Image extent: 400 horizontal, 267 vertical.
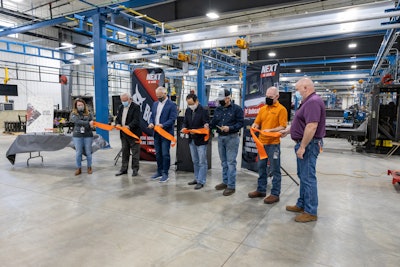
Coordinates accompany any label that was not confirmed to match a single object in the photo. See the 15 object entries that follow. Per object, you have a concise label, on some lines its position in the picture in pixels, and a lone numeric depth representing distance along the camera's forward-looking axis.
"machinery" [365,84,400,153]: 7.63
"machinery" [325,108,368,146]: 8.12
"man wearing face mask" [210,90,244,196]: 3.96
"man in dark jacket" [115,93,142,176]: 5.03
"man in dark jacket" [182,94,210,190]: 4.19
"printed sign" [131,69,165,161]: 5.84
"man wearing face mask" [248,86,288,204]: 3.52
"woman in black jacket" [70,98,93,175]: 4.92
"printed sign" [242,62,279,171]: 4.82
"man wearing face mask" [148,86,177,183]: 4.62
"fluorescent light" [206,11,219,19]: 7.78
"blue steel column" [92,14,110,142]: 7.84
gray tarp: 5.57
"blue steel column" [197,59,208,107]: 13.66
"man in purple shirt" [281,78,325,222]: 2.82
